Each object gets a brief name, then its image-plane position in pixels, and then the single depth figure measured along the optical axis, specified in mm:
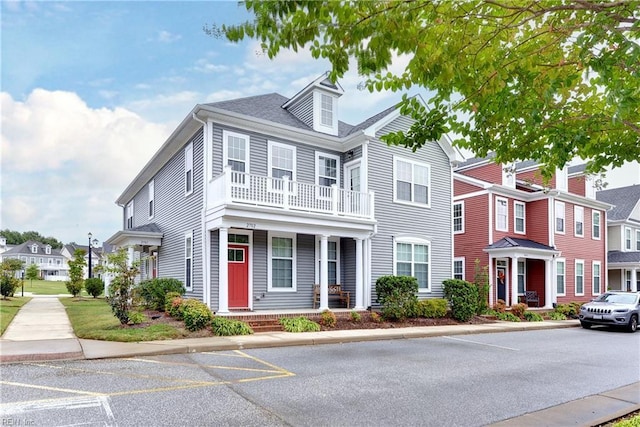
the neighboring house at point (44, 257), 86188
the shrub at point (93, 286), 28453
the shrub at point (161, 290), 16078
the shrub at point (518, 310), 20609
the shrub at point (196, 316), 12023
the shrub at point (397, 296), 16016
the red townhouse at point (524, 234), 23375
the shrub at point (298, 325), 13359
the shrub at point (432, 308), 17109
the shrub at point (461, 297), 17984
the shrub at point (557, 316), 21781
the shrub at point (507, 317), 19641
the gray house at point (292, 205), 14477
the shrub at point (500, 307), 20106
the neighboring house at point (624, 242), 31047
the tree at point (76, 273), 28734
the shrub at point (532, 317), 20552
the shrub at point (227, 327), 12066
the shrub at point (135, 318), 12461
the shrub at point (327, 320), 14242
